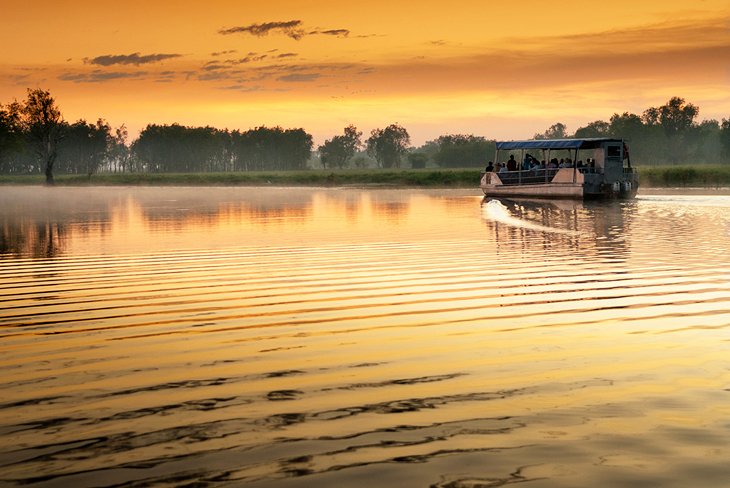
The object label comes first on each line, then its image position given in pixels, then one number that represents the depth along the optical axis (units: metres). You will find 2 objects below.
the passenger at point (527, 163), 59.31
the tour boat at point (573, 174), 53.72
